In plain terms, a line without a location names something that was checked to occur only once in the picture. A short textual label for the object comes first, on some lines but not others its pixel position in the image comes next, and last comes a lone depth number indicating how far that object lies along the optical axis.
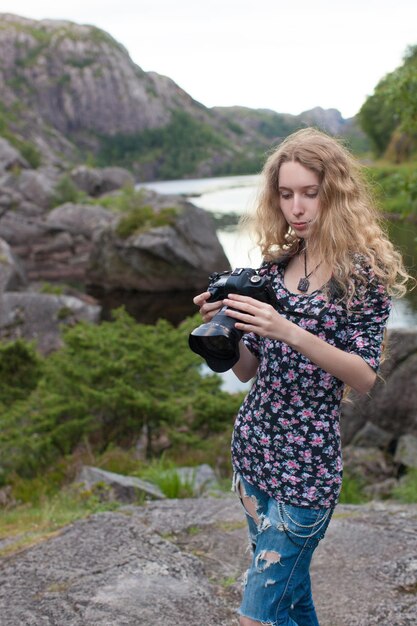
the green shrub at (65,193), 41.42
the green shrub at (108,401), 7.89
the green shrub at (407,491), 6.30
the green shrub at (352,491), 6.63
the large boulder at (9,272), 19.22
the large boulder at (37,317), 14.63
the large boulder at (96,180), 54.69
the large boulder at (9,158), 49.98
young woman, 2.20
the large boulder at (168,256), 25.67
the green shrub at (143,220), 26.70
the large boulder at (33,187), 41.25
